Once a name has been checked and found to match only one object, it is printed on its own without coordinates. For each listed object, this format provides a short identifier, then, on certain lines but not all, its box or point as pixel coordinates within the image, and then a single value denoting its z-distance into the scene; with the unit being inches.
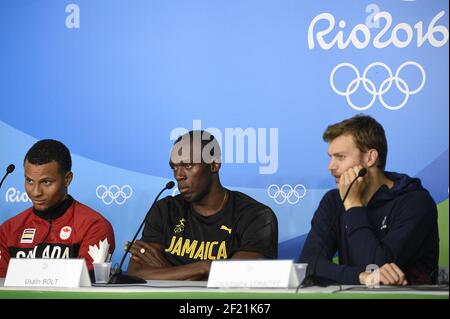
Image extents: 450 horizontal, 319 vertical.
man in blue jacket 401.1
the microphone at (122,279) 379.6
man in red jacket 468.4
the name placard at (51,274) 366.6
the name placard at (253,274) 349.4
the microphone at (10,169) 484.2
